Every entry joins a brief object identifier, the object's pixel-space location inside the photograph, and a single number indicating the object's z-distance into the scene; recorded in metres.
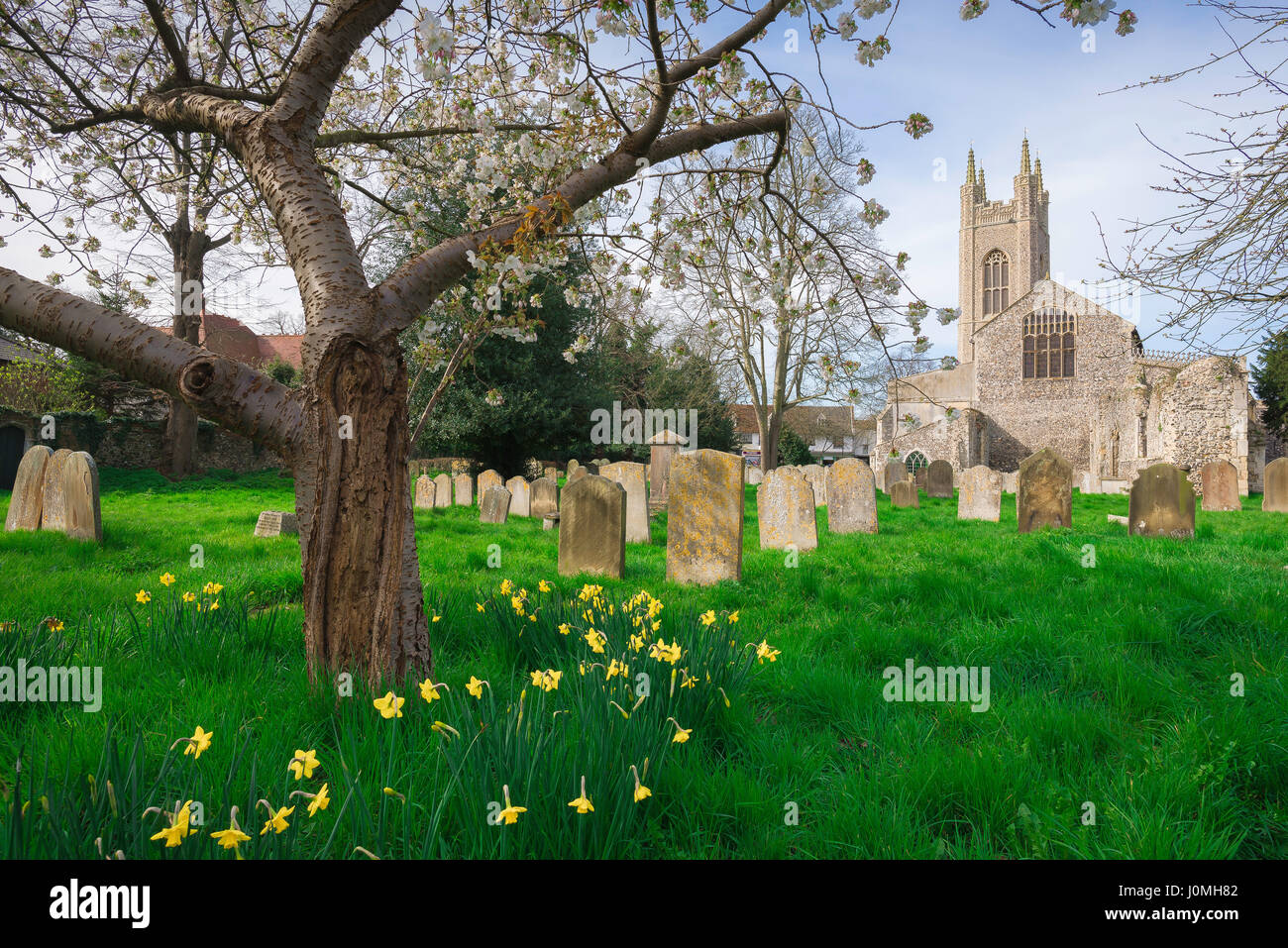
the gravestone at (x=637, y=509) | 9.26
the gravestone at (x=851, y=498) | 9.64
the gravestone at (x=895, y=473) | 21.07
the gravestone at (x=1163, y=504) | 8.66
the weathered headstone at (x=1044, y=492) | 9.56
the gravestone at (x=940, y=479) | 19.55
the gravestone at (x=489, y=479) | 13.34
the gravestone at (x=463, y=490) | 14.01
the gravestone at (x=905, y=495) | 15.70
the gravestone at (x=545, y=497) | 11.71
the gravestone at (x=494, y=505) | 11.19
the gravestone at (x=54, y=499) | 7.64
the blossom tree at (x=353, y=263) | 2.58
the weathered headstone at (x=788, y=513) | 7.85
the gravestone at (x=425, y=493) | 13.29
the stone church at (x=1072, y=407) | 22.53
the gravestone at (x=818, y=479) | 16.22
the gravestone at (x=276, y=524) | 8.91
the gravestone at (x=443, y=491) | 13.46
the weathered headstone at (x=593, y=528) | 6.23
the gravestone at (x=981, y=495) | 12.22
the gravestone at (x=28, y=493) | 7.73
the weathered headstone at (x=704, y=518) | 5.87
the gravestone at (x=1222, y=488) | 13.57
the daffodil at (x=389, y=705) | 1.73
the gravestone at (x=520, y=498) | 12.46
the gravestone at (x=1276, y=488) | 12.74
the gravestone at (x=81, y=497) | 7.48
